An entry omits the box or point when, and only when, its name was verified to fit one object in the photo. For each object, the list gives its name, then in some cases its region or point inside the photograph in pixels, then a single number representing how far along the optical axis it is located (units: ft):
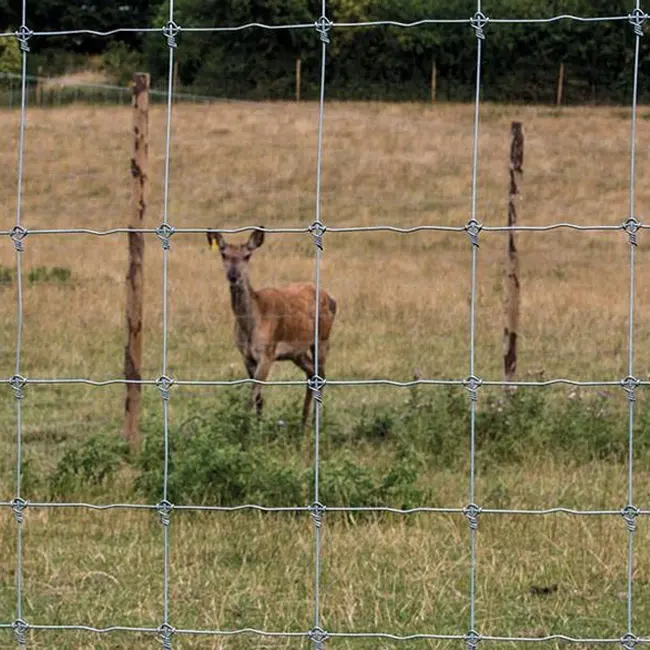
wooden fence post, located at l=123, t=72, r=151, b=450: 29.94
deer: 37.60
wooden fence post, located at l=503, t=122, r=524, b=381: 35.91
